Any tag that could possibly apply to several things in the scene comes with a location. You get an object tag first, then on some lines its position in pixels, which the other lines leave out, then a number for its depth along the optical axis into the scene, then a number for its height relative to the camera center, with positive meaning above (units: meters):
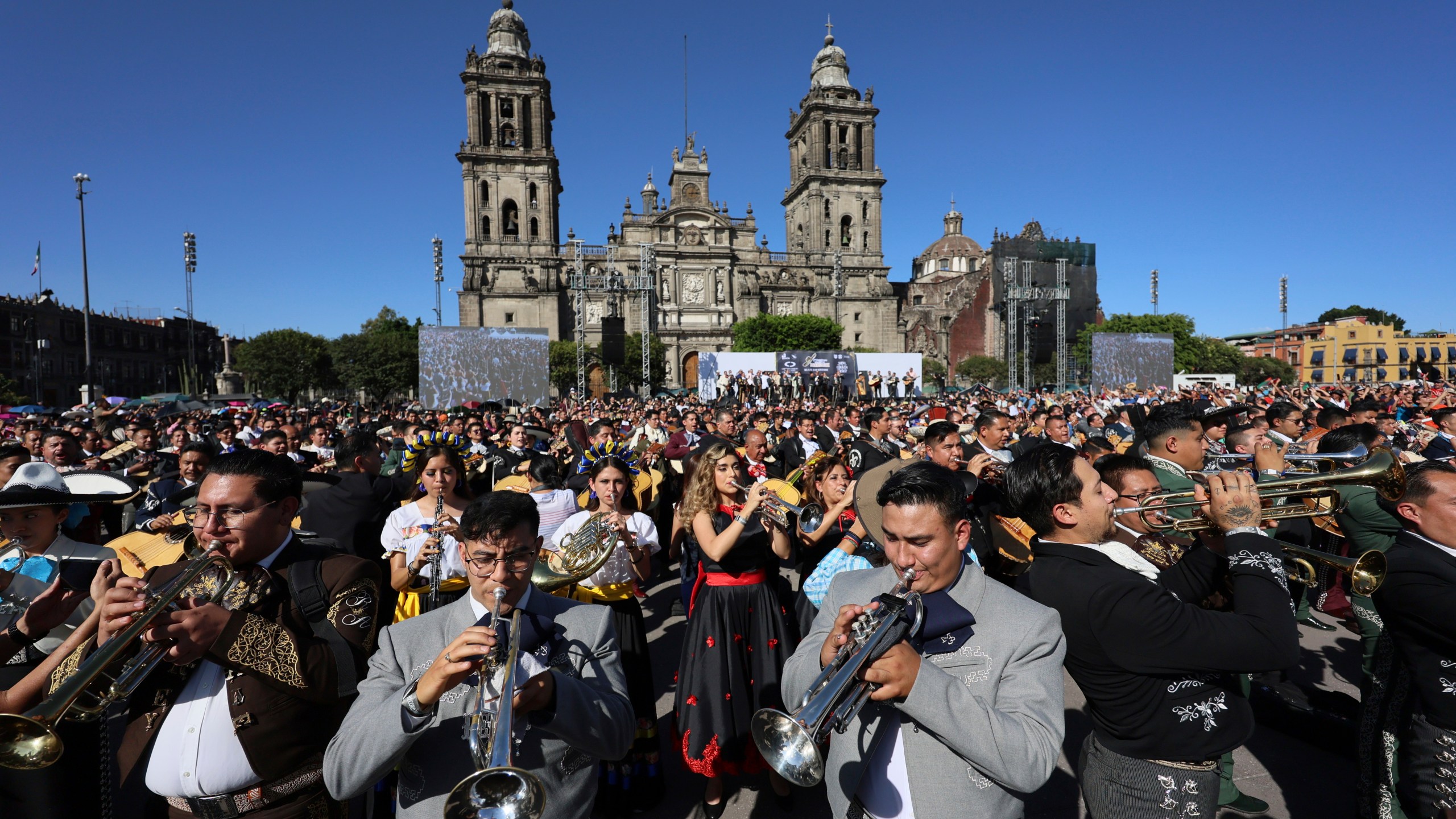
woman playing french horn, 3.96 -1.54
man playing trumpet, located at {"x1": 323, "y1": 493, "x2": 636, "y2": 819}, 1.85 -0.86
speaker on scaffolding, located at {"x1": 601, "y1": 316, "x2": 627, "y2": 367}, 30.78 +2.22
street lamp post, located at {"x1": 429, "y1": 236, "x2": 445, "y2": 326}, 42.47 +8.37
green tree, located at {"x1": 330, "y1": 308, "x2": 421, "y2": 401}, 53.47 +2.31
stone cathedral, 57.94 +14.46
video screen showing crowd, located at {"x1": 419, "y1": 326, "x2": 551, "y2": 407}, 20.88 +0.81
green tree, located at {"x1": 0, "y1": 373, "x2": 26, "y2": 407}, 38.25 +0.03
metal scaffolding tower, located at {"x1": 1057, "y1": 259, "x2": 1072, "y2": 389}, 45.09 +3.17
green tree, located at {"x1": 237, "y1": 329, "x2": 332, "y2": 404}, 56.78 +2.62
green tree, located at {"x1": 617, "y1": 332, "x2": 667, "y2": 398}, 57.84 +2.28
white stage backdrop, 36.59 +1.29
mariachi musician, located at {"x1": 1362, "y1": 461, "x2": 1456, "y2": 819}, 2.54 -0.94
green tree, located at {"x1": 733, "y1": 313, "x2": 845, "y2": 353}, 60.09 +4.77
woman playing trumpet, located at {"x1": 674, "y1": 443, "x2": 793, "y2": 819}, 3.78 -1.44
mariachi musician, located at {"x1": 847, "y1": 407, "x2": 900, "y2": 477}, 6.93 -0.66
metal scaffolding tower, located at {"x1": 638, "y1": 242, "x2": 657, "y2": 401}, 35.81 +3.65
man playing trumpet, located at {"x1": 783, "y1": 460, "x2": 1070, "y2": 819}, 1.80 -0.82
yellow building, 55.19 +2.51
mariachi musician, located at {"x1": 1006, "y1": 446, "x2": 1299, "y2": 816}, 2.15 -0.80
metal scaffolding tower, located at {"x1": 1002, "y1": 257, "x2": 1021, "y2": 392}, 40.69 +3.86
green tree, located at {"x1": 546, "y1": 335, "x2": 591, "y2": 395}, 55.38 +2.31
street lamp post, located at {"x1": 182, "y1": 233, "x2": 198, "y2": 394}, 38.03 +7.82
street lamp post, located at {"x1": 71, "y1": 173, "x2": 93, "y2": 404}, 24.70 +3.65
